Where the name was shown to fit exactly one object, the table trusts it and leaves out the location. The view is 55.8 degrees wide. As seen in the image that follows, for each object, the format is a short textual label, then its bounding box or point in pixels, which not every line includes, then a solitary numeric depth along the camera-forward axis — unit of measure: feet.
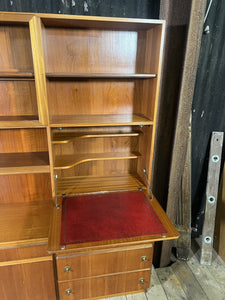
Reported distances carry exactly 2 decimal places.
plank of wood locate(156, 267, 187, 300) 6.03
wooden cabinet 4.69
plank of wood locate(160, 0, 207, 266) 4.88
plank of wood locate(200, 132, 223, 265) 6.75
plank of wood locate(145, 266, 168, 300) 5.97
